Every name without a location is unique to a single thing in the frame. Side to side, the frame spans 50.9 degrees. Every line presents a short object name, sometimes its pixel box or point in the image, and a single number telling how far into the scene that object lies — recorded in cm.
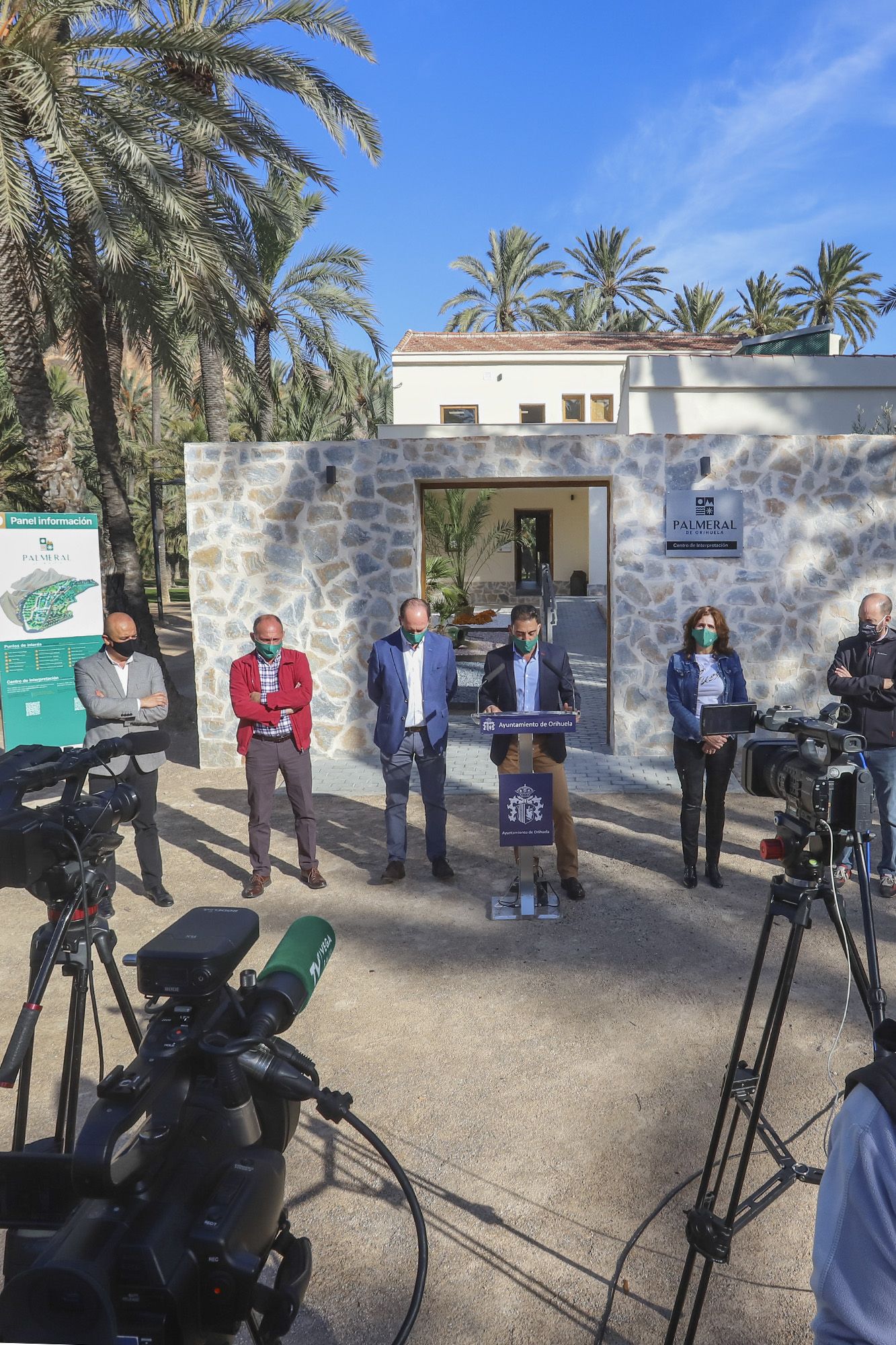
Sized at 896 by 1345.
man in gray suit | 573
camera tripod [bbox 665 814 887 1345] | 239
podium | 565
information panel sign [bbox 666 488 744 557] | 911
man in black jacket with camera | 567
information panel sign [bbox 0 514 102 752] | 862
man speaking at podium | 589
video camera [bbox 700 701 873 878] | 241
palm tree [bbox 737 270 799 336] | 3681
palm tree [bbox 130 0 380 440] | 1011
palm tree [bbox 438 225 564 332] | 3644
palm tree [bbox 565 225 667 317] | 3806
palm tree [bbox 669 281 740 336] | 3700
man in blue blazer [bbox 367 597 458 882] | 618
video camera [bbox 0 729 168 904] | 248
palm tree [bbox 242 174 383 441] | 1961
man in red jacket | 605
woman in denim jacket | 601
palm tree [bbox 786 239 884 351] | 3481
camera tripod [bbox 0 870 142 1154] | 273
